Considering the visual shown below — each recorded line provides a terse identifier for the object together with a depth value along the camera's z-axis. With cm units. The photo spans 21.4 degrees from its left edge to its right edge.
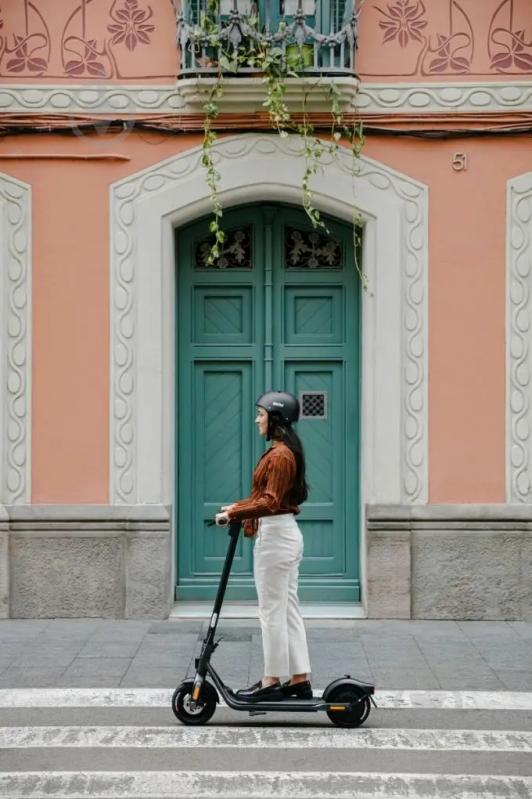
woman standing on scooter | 825
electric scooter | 806
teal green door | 1256
